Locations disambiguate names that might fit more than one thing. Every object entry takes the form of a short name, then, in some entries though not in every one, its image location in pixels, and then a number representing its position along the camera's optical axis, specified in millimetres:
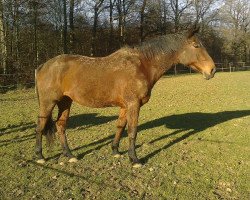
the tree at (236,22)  57375
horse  5683
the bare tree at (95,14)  33506
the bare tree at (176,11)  45909
